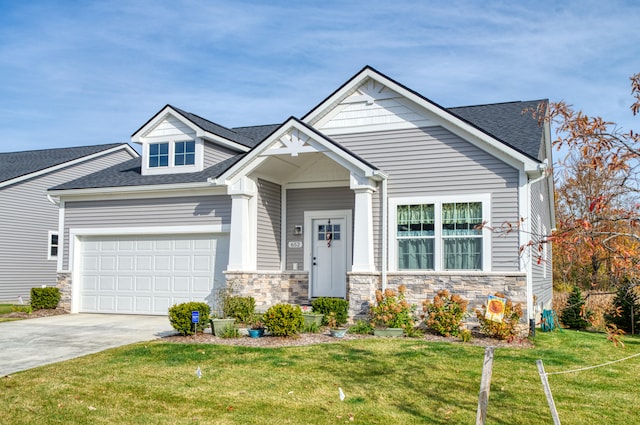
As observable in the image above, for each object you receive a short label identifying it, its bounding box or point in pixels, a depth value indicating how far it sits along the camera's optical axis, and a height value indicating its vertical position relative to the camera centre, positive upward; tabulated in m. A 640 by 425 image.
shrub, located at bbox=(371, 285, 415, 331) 12.14 -1.14
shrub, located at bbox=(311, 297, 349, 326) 12.69 -1.11
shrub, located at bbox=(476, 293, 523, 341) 11.41 -1.29
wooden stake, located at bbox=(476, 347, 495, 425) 5.40 -1.21
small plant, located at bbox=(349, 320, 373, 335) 11.99 -1.47
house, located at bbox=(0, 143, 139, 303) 21.78 +1.22
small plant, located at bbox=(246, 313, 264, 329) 12.09 -1.38
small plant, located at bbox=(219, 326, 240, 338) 11.66 -1.53
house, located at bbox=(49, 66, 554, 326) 12.81 +1.17
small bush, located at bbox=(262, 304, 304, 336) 11.36 -1.24
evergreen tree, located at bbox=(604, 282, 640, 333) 14.87 -1.51
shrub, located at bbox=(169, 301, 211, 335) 11.70 -1.23
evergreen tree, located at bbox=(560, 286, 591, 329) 15.85 -1.59
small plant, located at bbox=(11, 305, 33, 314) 16.11 -1.54
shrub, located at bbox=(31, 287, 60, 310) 16.38 -1.23
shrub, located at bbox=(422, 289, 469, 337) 11.81 -1.13
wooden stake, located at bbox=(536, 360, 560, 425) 5.10 -1.17
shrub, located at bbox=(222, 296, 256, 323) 13.01 -1.18
